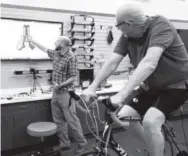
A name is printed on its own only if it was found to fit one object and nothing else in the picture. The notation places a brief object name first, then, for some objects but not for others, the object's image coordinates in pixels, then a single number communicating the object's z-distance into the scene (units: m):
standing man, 3.46
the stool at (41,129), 3.06
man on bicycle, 1.77
